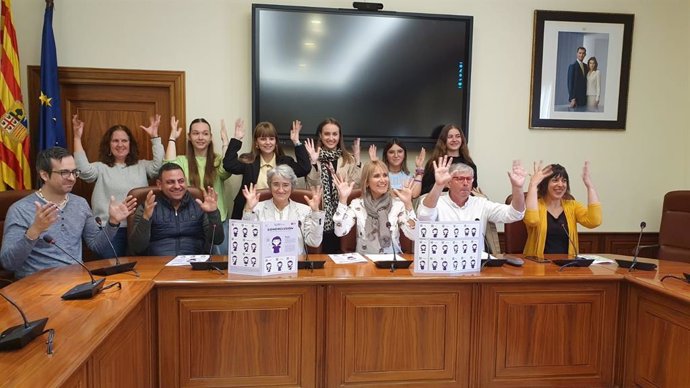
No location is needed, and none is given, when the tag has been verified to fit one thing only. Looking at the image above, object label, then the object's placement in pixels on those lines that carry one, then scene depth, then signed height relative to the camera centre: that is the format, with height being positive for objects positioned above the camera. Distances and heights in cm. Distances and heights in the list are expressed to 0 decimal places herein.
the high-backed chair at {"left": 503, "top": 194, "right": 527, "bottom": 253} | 295 -46
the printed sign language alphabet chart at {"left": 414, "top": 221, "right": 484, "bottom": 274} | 212 -39
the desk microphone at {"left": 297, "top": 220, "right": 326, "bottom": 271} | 221 -51
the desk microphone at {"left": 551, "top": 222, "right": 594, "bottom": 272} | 238 -51
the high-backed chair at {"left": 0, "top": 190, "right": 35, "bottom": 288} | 271 -27
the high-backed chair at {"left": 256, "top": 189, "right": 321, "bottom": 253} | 276 -22
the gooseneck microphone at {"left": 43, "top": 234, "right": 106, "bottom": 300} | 170 -52
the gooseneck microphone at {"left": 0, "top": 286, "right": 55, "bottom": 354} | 122 -51
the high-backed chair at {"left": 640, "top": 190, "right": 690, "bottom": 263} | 355 -48
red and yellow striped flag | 325 +27
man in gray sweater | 215 -35
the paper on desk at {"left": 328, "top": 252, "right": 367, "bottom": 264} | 239 -53
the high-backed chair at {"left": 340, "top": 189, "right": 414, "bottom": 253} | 279 -50
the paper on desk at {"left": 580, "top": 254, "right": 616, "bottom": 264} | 253 -53
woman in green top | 330 -1
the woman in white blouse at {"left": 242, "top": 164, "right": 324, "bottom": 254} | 251 -28
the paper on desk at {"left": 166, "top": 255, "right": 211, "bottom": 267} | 229 -54
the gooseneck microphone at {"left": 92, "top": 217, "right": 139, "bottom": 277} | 207 -52
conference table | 200 -76
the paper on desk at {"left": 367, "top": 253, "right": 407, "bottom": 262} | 243 -52
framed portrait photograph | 397 +87
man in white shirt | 247 -22
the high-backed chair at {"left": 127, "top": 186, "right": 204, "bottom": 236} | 264 -22
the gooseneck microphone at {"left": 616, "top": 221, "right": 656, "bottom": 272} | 237 -52
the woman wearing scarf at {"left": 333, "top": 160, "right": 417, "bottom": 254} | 263 -30
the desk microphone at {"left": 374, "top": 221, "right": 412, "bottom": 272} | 224 -51
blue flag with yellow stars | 334 +51
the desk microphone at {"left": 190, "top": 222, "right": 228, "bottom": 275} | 216 -51
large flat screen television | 363 +76
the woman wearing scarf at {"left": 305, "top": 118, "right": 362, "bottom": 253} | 313 -4
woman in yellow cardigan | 271 -30
